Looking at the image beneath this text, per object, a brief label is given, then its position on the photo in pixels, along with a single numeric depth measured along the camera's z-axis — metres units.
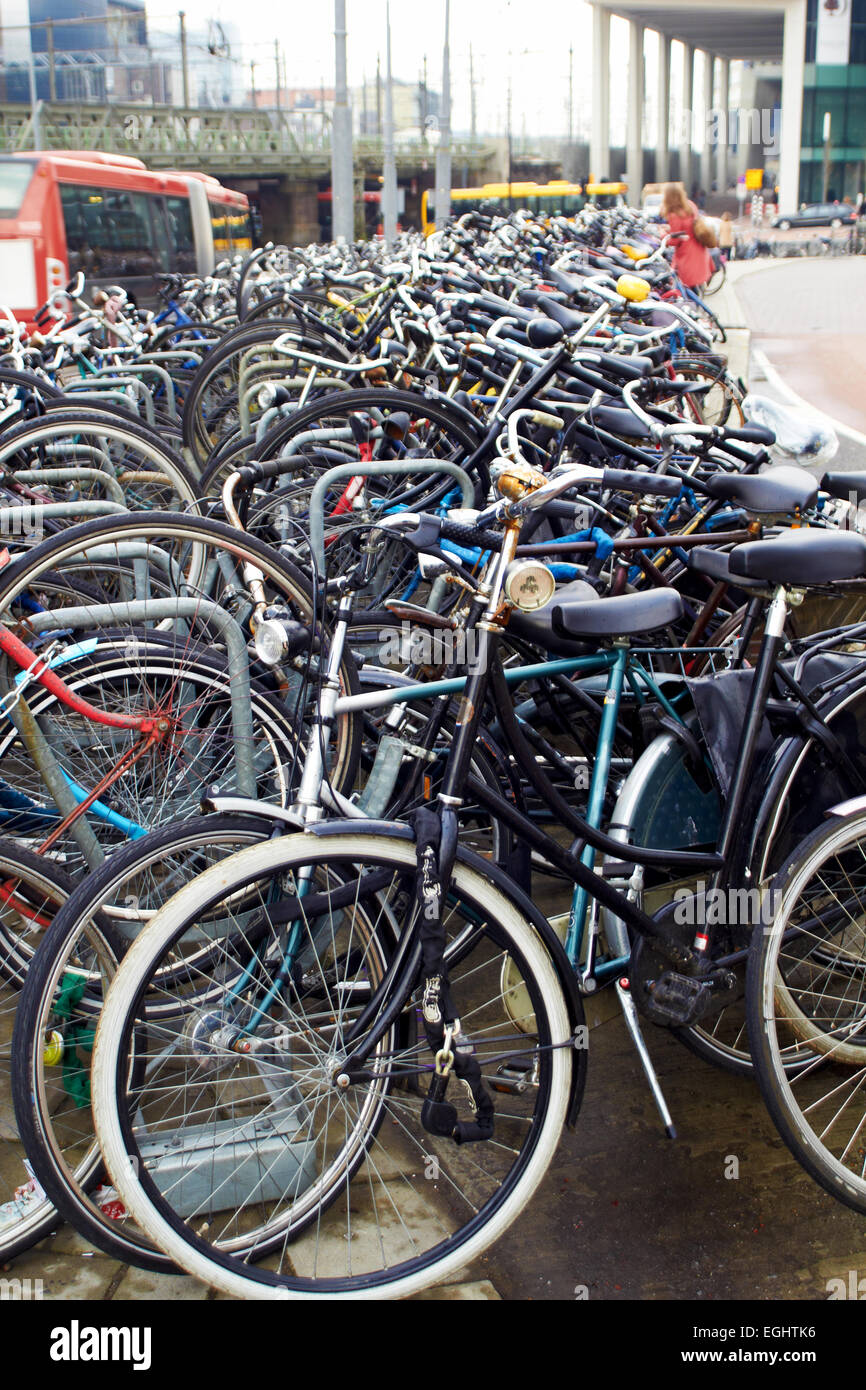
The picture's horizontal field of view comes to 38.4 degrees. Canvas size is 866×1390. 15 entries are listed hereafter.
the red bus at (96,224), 15.12
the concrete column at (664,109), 71.56
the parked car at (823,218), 55.69
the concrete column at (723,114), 82.88
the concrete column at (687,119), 79.81
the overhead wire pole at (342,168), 17.53
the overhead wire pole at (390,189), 19.93
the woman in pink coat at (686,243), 11.81
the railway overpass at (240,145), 38.78
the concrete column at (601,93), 64.81
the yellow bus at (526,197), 32.81
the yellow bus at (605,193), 34.59
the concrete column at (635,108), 67.69
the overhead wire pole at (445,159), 22.77
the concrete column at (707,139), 82.56
